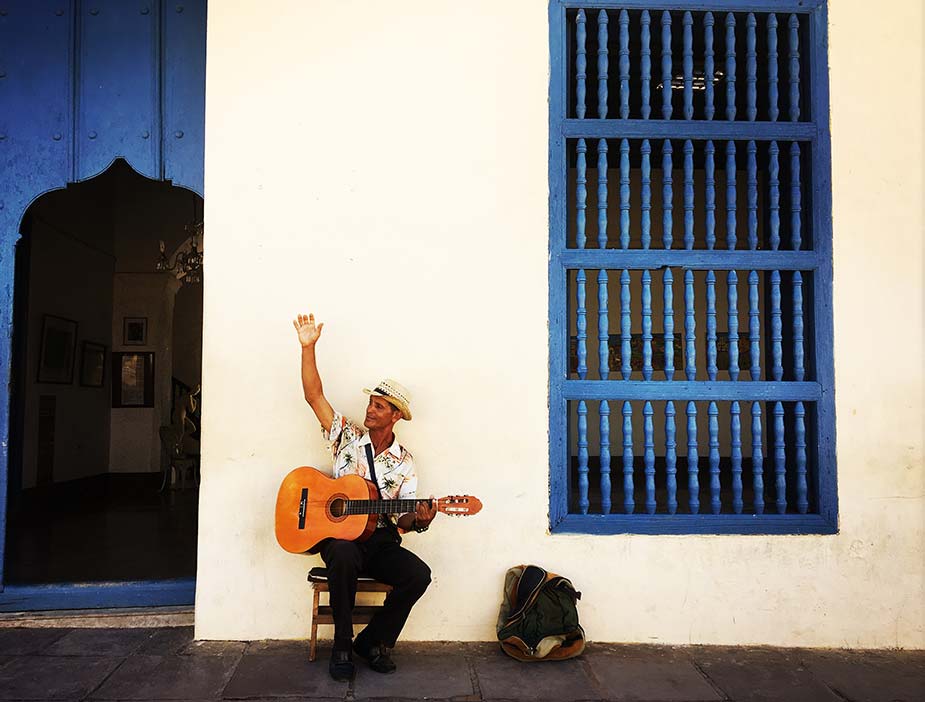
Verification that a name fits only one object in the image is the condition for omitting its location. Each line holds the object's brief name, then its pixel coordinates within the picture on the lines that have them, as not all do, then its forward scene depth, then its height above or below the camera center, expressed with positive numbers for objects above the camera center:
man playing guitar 3.78 -0.74
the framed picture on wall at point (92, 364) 9.42 +0.17
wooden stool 3.92 -1.05
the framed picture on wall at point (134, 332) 10.74 +0.62
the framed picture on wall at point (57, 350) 8.34 +0.31
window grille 4.35 +0.63
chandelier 8.15 +1.20
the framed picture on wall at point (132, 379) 10.66 -0.01
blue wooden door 4.58 +1.57
